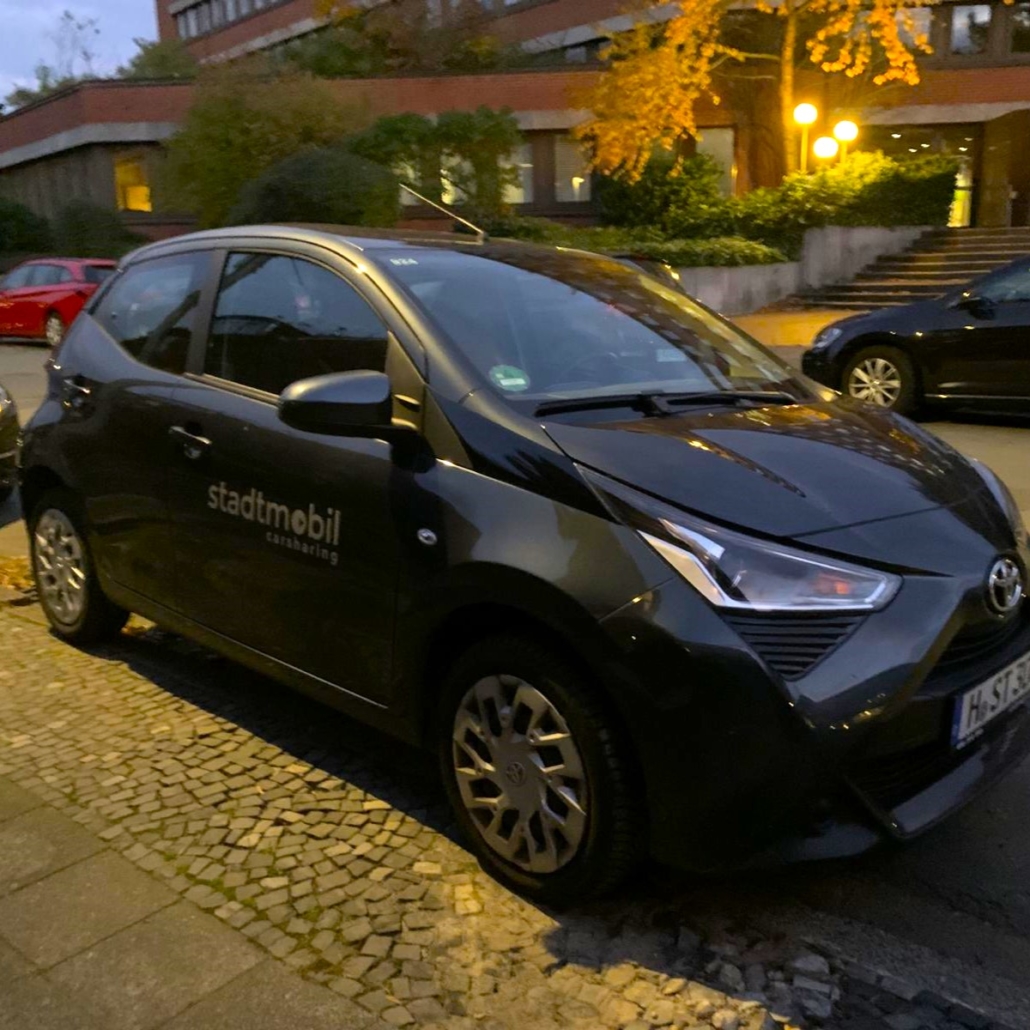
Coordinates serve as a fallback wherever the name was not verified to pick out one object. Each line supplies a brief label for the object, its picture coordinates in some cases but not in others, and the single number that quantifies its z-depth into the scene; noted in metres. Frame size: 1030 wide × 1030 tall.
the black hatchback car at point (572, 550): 2.51
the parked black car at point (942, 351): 9.27
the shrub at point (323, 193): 20.58
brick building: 26.22
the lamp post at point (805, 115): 21.83
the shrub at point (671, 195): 23.92
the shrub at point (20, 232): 30.92
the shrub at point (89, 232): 27.11
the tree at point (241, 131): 23.19
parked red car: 18.00
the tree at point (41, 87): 49.12
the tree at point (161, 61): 44.41
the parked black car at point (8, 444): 7.65
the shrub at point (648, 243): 19.53
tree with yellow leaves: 19.47
